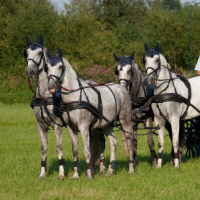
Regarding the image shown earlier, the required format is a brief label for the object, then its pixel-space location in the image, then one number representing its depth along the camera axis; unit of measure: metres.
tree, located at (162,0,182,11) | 130.87
